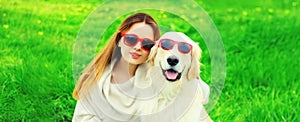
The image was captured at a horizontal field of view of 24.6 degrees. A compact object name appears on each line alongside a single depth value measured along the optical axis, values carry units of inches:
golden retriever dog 83.7
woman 86.6
